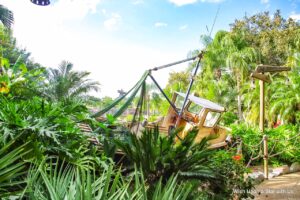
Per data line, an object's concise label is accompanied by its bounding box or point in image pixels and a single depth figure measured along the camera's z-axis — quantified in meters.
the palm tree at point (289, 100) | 9.94
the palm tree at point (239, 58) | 16.08
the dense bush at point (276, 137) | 7.73
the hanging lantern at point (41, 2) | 2.62
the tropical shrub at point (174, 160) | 2.97
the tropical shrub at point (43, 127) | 2.19
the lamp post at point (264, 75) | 5.67
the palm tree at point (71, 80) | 6.72
